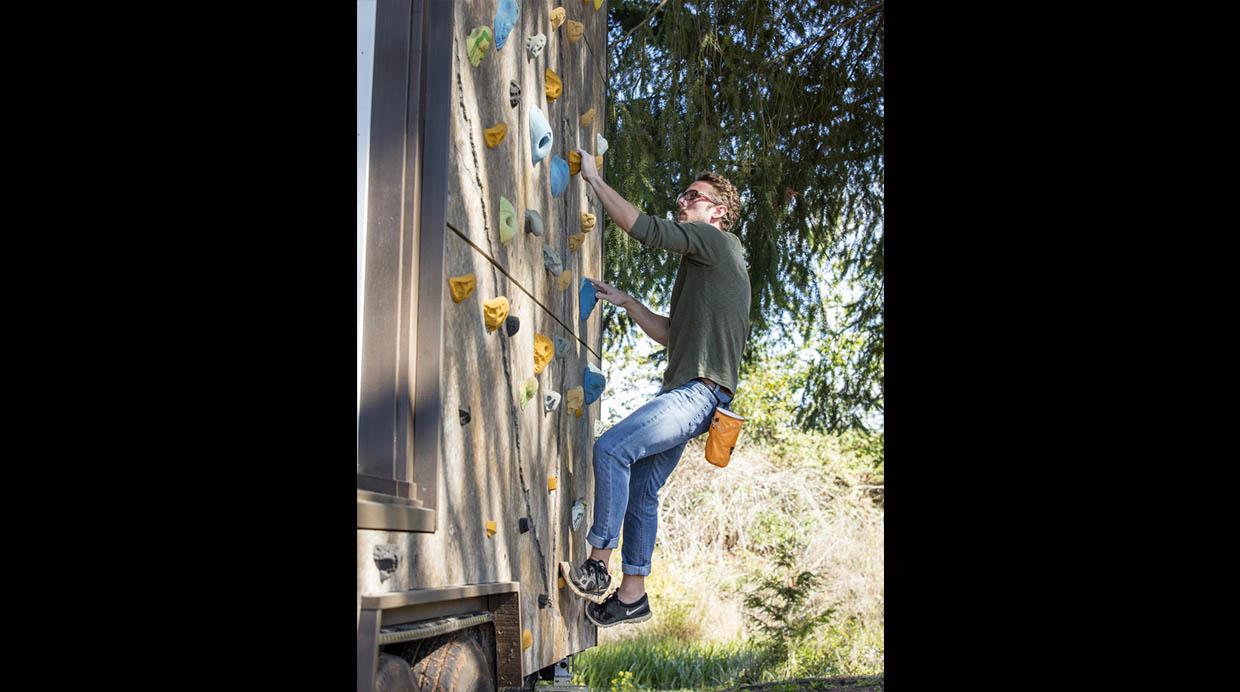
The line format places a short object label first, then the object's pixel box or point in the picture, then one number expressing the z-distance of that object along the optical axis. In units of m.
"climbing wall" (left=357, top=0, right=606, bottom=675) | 2.34
